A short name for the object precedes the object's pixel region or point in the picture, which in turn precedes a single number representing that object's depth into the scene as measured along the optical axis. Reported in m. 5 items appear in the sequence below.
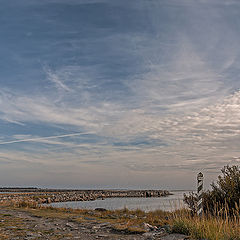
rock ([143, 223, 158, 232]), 12.28
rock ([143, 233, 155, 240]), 10.39
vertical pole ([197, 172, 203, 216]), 12.80
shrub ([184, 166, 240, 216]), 14.99
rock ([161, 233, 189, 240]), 9.83
